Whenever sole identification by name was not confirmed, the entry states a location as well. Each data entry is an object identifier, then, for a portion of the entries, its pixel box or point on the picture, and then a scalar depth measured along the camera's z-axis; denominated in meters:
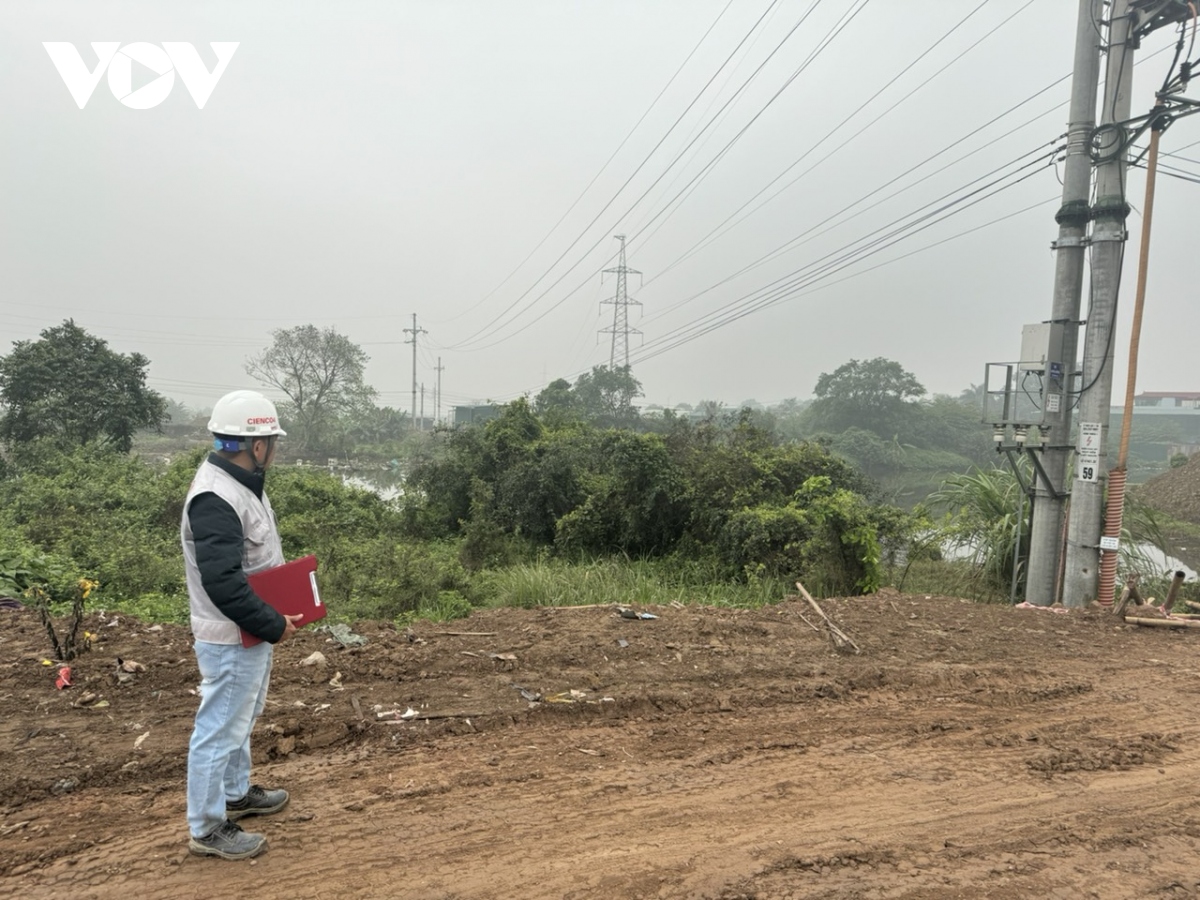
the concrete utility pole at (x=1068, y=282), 7.76
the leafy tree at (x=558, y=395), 32.59
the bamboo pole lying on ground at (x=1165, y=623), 6.39
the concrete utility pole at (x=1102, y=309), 7.50
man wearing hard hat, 2.74
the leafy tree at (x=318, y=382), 41.19
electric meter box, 7.88
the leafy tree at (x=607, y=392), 36.09
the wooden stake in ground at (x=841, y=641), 5.55
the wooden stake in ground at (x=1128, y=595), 6.53
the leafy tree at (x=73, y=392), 20.17
